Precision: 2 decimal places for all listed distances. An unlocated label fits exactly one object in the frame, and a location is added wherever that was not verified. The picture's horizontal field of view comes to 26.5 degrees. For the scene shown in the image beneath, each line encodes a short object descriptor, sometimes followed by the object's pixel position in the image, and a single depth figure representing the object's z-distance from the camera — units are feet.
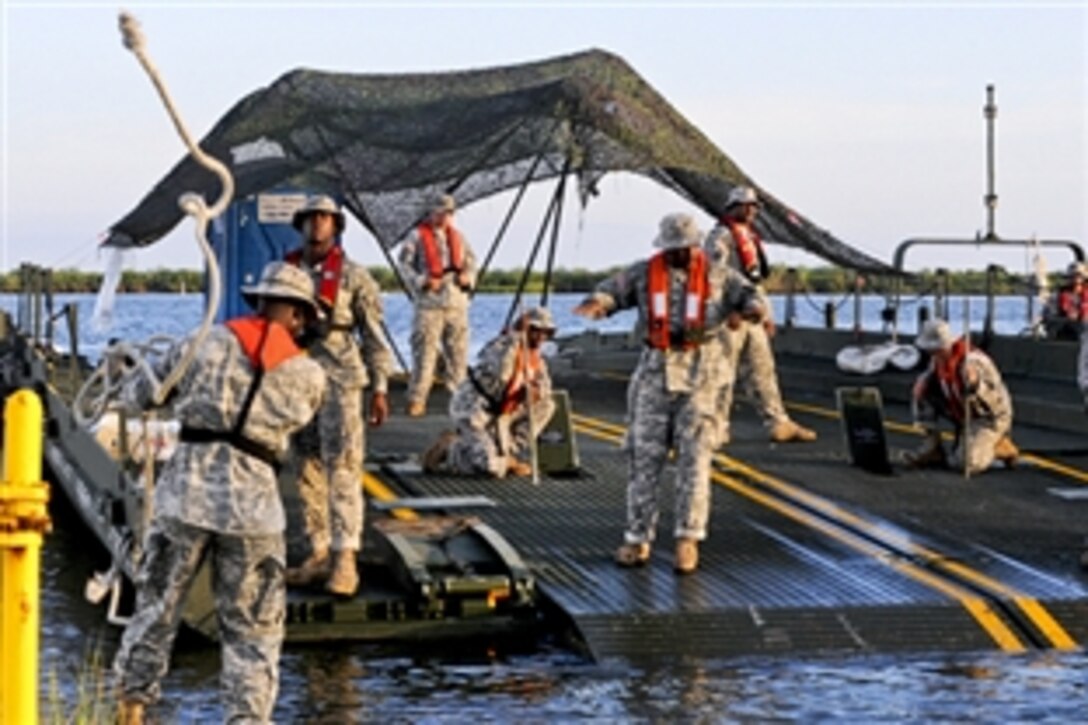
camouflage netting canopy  59.57
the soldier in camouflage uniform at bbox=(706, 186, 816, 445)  54.34
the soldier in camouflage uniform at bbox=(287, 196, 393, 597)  38.58
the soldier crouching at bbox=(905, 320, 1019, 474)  53.26
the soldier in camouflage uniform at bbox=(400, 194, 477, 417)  63.16
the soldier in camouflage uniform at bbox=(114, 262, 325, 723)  28.91
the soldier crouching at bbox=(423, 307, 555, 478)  50.57
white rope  23.81
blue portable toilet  75.61
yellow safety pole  19.22
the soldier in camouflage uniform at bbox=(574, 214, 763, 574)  41.19
